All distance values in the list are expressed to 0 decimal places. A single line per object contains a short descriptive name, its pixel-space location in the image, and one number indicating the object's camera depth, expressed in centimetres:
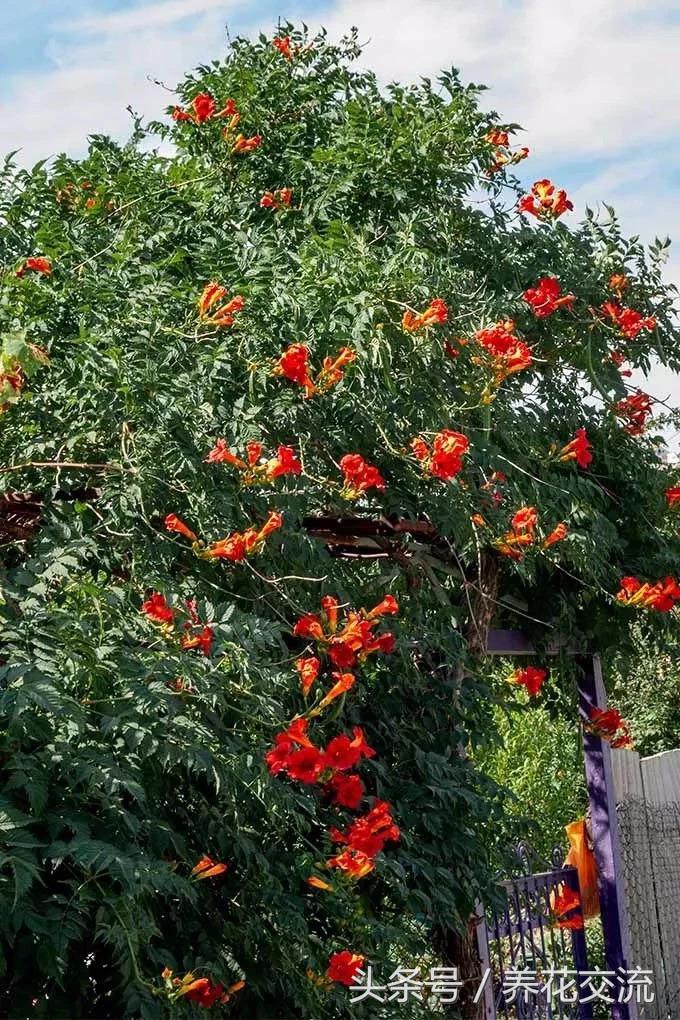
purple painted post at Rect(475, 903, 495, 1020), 491
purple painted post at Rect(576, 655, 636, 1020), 631
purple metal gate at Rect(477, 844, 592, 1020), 534
